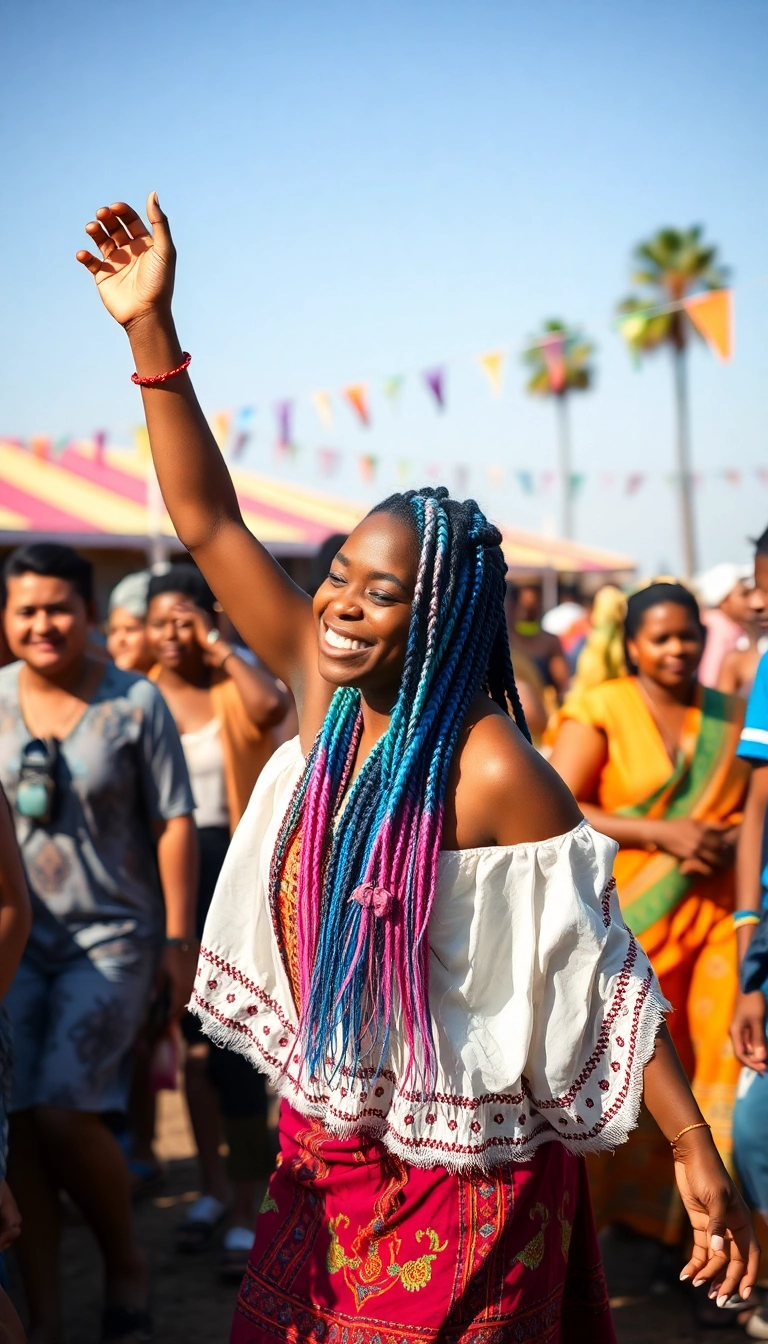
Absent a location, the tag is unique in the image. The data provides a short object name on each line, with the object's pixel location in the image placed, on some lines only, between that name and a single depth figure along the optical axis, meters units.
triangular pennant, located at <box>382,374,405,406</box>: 12.77
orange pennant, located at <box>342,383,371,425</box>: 13.07
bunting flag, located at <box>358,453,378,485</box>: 19.47
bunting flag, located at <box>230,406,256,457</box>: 14.02
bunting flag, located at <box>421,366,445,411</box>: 12.53
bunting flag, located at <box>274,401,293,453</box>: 13.76
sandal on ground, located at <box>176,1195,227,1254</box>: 4.73
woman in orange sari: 4.34
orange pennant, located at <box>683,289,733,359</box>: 10.43
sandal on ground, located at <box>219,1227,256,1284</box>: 4.47
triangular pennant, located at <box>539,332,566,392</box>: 11.61
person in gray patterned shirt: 3.77
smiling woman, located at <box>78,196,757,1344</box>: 2.26
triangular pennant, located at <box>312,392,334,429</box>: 13.18
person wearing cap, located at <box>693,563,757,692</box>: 9.07
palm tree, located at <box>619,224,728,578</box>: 34.19
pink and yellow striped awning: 16.67
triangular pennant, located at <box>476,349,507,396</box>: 11.94
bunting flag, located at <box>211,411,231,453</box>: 13.80
